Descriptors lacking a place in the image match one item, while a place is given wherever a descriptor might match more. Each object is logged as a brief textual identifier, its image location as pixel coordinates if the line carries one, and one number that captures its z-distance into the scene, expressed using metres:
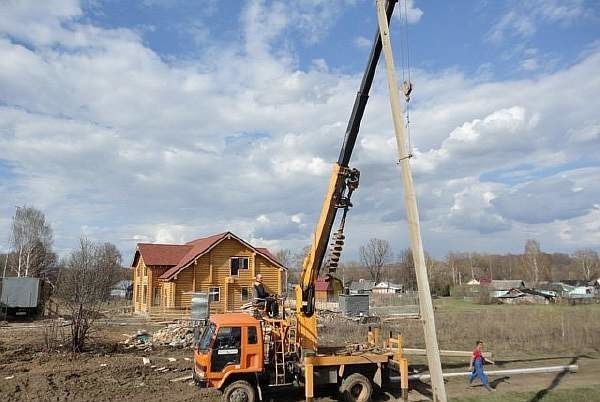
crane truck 12.18
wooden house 37.17
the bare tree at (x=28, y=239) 59.22
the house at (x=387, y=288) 97.35
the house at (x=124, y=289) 76.00
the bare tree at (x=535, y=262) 115.56
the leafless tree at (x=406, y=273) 84.88
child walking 14.56
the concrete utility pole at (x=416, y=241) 8.09
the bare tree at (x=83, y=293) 20.08
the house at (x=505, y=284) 88.37
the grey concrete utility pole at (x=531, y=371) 16.14
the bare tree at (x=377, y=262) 114.61
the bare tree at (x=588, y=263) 127.36
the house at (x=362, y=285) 95.31
